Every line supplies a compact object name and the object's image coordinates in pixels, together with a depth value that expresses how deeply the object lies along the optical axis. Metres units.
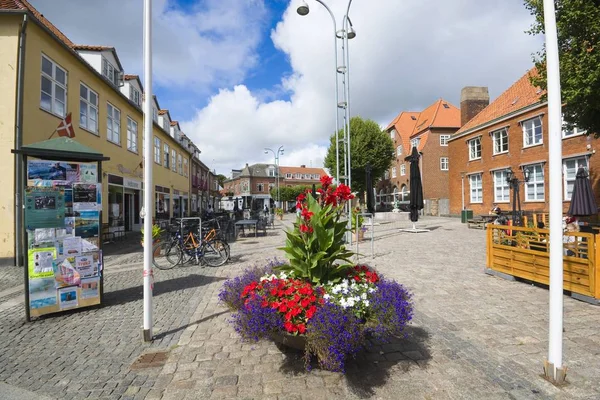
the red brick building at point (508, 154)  18.12
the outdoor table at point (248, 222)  14.18
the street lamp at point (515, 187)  13.07
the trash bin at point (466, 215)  22.39
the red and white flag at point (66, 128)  10.62
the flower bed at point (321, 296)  2.54
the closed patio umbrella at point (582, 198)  8.57
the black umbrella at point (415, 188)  15.66
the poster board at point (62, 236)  4.56
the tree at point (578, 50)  7.69
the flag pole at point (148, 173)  3.79
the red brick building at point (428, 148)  37.22
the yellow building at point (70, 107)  8.84
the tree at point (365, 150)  34.66
